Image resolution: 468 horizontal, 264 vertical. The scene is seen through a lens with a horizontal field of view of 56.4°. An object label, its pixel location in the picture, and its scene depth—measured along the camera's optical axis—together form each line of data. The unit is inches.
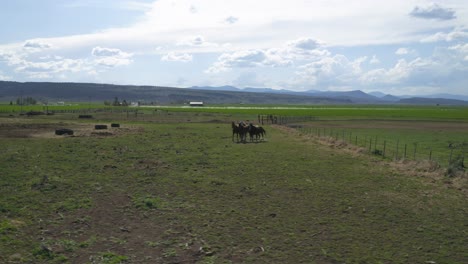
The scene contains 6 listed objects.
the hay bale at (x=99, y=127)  1721.3
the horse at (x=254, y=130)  1392.7
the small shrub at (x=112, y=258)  367.6
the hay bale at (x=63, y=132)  1457.8
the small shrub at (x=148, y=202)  538.6
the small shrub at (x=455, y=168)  741.3
